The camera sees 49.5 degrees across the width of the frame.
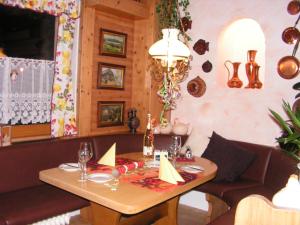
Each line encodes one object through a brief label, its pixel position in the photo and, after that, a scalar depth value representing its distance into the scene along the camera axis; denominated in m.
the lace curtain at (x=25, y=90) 3.08
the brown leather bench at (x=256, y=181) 3.01
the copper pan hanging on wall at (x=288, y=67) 3.36
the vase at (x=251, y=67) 3.73
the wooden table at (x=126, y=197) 1.88
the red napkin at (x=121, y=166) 2.46
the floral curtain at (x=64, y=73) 3.41
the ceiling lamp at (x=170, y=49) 2.44
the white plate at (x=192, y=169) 2.58
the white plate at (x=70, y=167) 2.43
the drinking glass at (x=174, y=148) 2.70
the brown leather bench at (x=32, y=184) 2.40
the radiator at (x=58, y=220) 2.95
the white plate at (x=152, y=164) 2.67
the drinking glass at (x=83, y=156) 2.25
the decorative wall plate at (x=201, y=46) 4.05
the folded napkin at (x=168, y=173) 2.25
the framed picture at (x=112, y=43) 3.93
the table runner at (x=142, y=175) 2.17
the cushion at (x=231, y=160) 3.27
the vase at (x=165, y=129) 4.16
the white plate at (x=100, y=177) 2.19
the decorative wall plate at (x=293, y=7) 3.33
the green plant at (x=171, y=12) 4.23
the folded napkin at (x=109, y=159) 2.61
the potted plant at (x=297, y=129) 1.87
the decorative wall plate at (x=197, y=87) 4.10
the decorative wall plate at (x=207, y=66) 4.04
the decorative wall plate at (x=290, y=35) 3.35
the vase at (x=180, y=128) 4.11
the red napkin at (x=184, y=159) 2.96
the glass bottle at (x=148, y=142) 2.88
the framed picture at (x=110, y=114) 4.00
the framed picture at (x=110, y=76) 3.94
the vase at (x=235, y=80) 3.84
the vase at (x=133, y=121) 4.14
